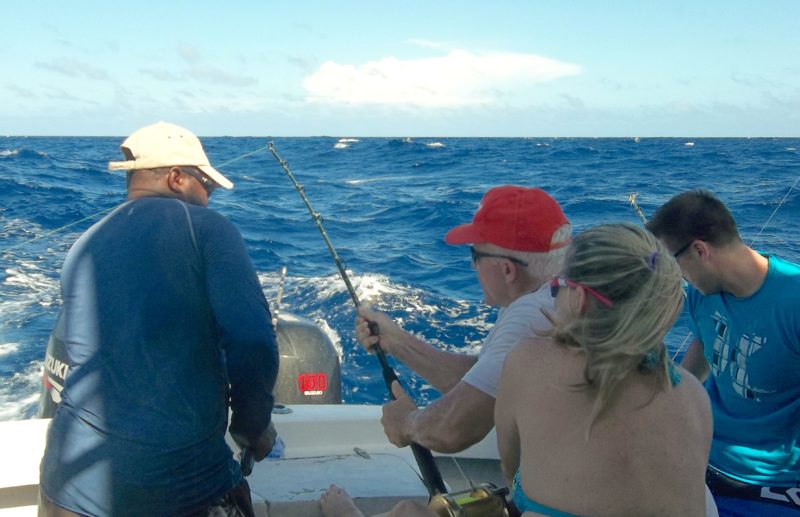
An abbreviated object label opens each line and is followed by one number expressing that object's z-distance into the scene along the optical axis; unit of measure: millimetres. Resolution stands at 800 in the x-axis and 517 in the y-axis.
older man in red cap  1813
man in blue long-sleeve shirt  1718
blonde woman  1374
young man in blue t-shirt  2281
